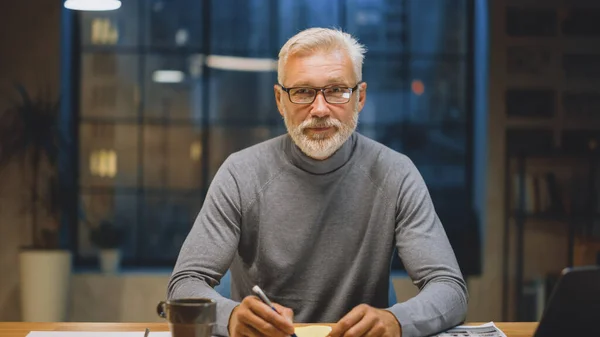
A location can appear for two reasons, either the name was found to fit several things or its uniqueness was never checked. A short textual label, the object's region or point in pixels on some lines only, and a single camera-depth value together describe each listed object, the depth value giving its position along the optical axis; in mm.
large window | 5207
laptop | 1288
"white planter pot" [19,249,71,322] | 4934
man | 2039
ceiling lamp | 3836
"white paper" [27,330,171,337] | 1696
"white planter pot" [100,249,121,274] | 5176
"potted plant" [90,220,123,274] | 5180
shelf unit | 5062
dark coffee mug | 1354
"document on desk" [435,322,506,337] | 1690
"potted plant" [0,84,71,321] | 4945
